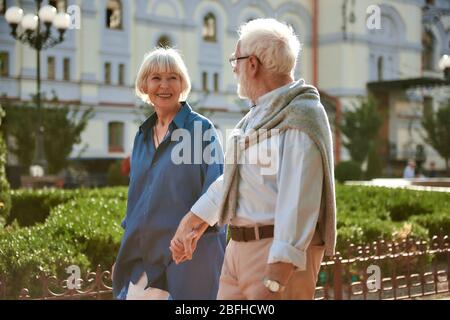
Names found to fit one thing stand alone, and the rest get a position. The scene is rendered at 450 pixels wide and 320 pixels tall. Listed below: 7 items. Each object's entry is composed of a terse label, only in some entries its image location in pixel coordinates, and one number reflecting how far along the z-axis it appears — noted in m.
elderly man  2.86
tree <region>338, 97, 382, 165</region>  32.34
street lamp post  16.92
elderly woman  3.80
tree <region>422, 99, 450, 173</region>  32.09
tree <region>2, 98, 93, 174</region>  23.98
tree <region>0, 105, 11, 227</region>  9.56
